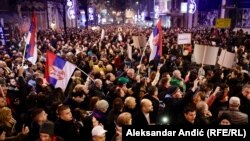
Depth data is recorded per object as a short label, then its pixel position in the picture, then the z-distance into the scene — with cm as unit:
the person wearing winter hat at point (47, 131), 507
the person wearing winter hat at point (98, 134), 491
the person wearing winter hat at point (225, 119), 568
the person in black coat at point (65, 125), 570
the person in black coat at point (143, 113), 634
